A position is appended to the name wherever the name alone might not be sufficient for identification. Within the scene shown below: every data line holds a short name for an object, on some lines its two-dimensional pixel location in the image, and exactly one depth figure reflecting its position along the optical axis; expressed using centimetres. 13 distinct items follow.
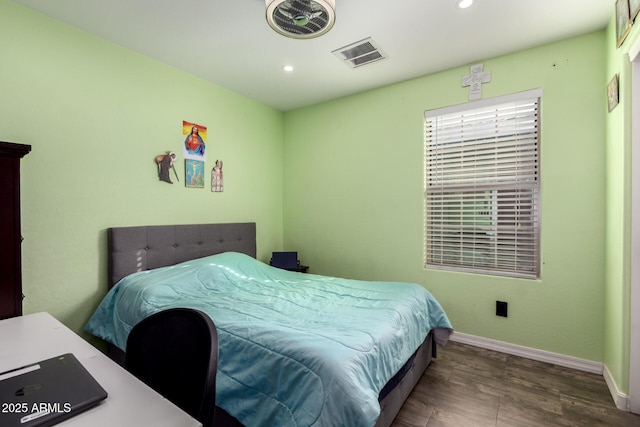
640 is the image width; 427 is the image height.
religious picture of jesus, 289
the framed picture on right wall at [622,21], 177
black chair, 90
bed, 130
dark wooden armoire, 157
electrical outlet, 267
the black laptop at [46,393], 77
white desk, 78
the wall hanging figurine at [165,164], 270
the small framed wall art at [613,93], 200
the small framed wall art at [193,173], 290
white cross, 272
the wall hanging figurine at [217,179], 315
